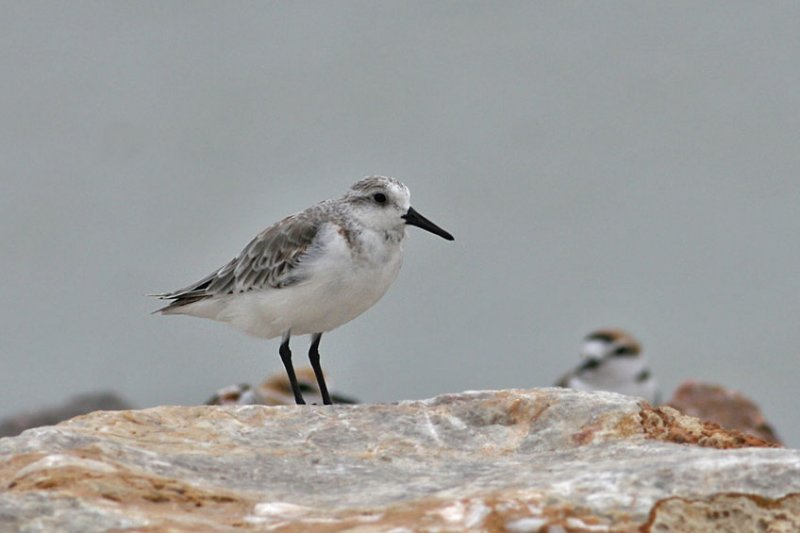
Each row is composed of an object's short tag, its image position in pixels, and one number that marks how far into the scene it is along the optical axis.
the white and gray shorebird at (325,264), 12.12
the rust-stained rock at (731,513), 6.59
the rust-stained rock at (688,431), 8.10
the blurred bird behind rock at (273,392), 15.21
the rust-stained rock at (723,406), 19.81
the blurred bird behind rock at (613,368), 22.30
